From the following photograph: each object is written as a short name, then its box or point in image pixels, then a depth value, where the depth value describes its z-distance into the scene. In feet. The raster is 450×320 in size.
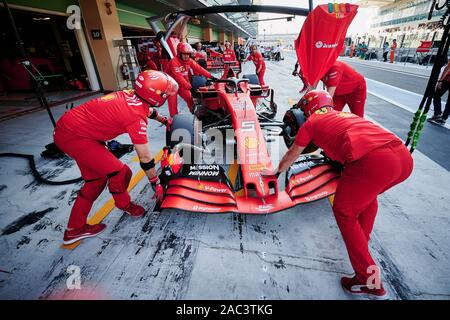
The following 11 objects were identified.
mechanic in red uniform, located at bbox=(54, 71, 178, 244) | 6.32
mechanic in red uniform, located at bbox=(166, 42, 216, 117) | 15.93
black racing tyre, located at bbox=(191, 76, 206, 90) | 19.27
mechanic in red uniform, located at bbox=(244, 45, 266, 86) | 28.17
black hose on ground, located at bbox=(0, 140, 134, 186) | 11.63
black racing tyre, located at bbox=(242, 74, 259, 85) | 19.12
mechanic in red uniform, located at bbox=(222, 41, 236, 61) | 39.65
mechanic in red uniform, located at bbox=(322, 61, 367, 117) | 10.18
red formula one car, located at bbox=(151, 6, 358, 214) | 7.14
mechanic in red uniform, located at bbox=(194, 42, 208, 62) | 36.93
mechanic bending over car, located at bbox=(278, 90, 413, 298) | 4.91
